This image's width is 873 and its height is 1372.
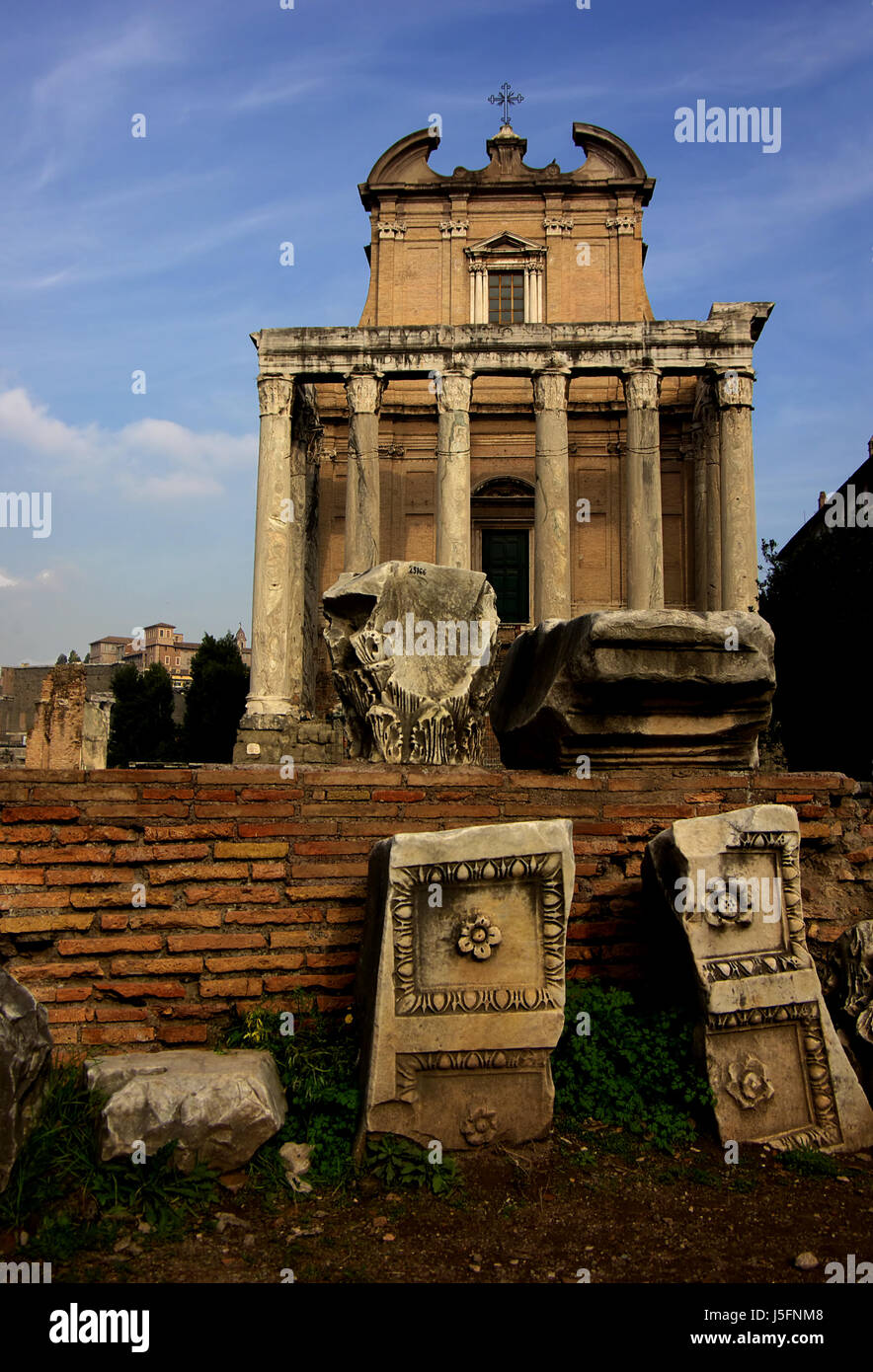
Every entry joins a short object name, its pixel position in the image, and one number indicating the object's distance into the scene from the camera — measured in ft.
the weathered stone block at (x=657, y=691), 15.43
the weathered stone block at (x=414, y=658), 18.47
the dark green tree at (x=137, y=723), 98.17
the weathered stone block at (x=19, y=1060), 10.13
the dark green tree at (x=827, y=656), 49.75
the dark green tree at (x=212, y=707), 94.12
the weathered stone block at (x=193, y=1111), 10.52
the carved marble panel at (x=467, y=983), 11.04
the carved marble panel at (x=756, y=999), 11.66
